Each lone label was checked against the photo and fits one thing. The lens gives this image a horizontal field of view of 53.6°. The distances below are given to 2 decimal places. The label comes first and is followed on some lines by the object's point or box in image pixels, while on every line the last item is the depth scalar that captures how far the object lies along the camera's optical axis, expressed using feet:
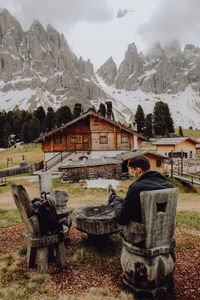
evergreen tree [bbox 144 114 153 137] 236.84
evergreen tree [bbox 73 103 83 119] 267.41
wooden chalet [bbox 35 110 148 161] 104.32
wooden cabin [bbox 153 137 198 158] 123.54
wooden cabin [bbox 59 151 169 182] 72.18
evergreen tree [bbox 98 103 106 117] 280.10
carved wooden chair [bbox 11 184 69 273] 12.38
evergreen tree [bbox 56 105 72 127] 246.47
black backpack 13.03
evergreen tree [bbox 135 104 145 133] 254.06
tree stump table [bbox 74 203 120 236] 15.57
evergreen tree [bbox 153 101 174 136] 240.01
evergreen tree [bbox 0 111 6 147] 231.09
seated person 10.75
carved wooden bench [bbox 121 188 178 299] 10.35
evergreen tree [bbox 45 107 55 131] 251.39
